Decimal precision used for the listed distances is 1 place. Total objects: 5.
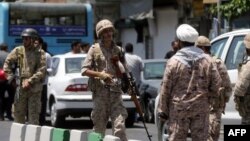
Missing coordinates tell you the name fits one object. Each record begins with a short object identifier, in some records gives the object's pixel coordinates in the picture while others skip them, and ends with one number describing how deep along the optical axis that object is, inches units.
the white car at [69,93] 756.6
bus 1104.8
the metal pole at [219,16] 927.7
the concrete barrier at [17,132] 460.8
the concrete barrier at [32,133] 444.1
